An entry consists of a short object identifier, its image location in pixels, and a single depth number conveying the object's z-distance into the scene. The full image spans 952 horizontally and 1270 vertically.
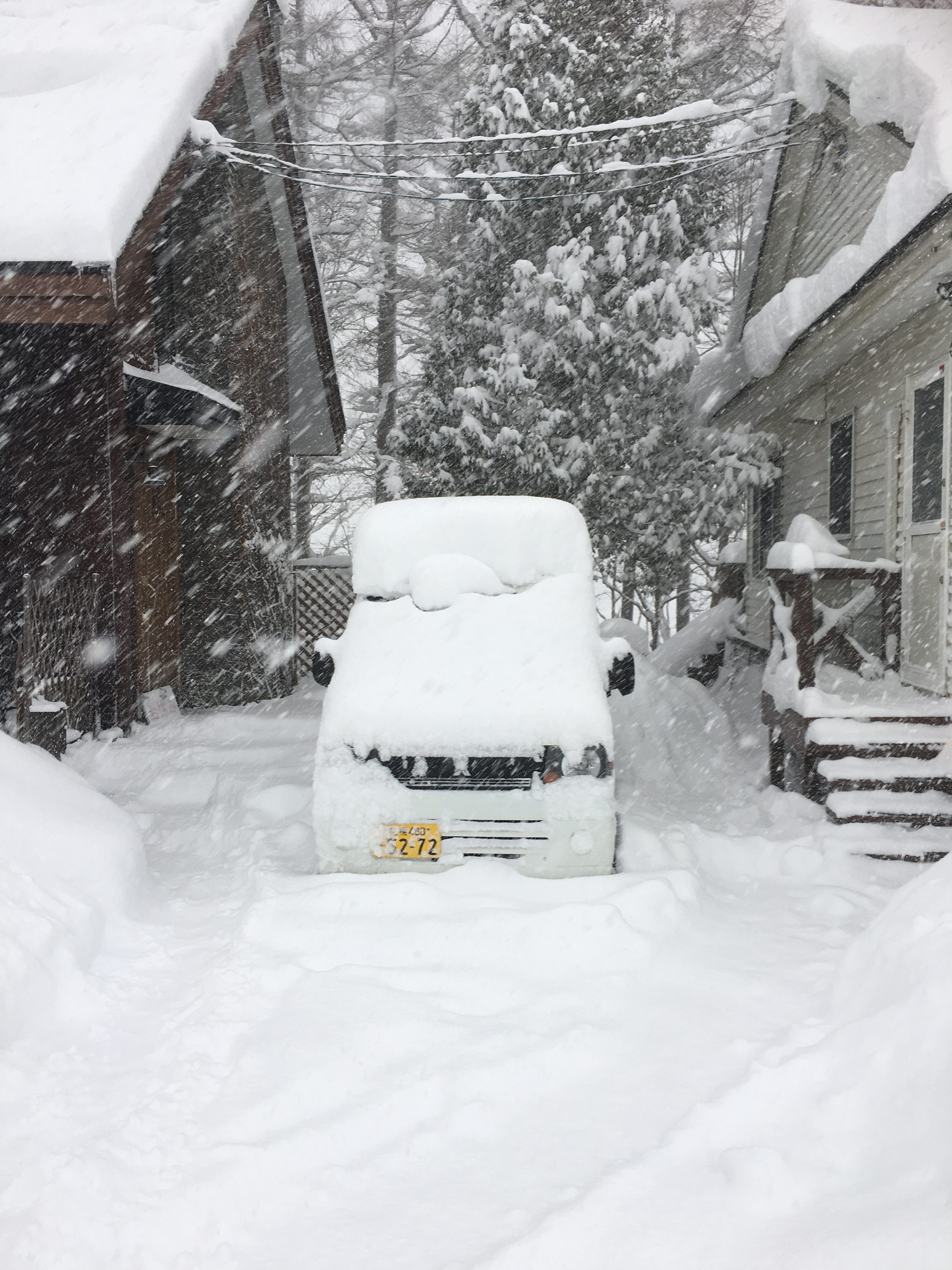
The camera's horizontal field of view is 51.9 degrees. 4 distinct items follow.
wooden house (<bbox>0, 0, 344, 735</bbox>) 6.86
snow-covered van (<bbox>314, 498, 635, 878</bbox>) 4.56
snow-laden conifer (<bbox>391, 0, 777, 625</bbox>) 11.59
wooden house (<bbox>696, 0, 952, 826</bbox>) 6.39
